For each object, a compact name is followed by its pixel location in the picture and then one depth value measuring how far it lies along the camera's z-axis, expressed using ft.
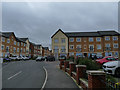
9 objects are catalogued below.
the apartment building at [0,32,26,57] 121.77
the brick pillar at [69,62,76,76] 27.66
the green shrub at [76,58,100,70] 24.02
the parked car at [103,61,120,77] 22.04
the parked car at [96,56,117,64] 39.76
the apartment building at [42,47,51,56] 289.41
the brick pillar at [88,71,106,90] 12.06
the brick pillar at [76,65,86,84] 19.40
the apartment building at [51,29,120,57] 114.44
